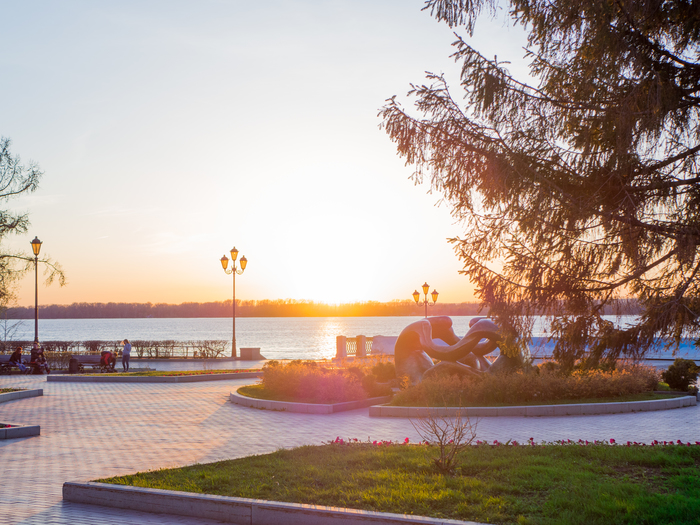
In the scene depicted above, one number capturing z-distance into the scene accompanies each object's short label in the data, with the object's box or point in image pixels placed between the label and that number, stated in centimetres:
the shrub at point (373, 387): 1573
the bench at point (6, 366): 2681
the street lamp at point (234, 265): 3312
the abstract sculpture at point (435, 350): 1605
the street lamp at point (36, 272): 2714
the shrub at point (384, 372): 1831
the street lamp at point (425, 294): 3422
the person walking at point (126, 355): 2809
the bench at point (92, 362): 2763
